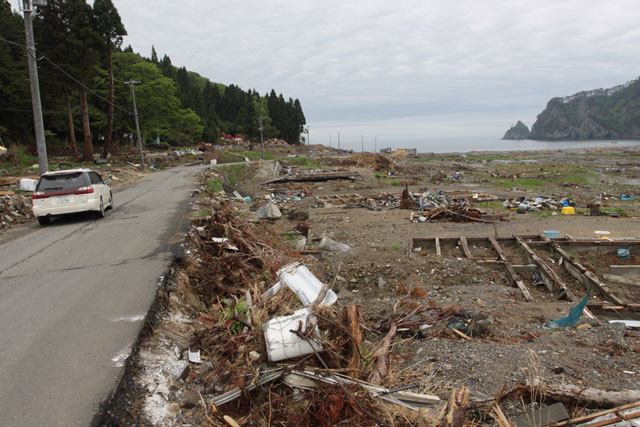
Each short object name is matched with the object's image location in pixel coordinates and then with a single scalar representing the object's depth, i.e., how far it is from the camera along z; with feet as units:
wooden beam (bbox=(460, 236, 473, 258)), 41.15
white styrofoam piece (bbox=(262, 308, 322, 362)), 13.32
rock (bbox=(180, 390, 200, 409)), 12.42
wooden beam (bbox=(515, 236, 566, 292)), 32.57
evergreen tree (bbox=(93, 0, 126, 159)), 101.09
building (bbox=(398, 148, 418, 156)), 355.75
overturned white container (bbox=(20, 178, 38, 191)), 56.70
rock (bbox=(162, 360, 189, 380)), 13.56
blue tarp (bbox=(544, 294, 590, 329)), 22.57
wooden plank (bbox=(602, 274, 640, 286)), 33.72
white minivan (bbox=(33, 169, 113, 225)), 36.60
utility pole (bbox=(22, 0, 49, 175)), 46.57
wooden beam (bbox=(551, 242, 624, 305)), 28.94
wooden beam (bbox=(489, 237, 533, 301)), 30.16
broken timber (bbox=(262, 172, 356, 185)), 124.06
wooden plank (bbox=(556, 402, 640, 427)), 11.71
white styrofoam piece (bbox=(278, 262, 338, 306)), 18.04
